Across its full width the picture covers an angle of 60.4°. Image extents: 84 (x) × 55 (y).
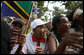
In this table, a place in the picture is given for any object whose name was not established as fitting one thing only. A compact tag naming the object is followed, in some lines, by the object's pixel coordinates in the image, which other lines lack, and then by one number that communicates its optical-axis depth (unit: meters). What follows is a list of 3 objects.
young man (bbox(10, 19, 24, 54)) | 0.92
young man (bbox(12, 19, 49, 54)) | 1.15
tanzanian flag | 1.25
